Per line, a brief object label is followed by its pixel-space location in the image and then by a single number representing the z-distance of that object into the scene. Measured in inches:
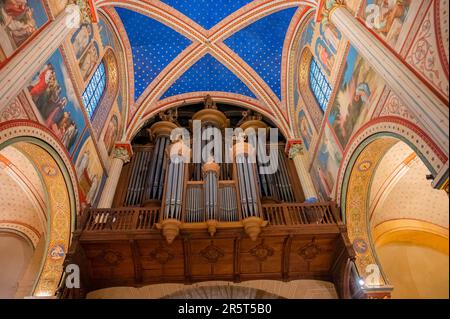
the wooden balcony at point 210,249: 317.4
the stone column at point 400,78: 183.3
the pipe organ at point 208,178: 323.3
